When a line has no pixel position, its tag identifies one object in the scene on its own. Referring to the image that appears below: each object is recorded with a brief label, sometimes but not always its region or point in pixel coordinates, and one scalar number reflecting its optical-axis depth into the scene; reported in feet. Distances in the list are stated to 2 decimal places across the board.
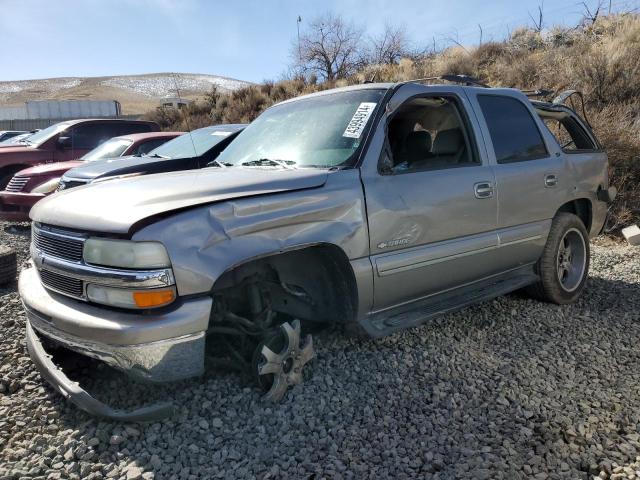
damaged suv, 8.20
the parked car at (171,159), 20.27
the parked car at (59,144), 31.42
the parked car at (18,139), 45.52
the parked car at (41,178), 25.03
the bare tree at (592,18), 53.95
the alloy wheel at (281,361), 9.51
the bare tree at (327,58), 77.59
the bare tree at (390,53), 72.49
